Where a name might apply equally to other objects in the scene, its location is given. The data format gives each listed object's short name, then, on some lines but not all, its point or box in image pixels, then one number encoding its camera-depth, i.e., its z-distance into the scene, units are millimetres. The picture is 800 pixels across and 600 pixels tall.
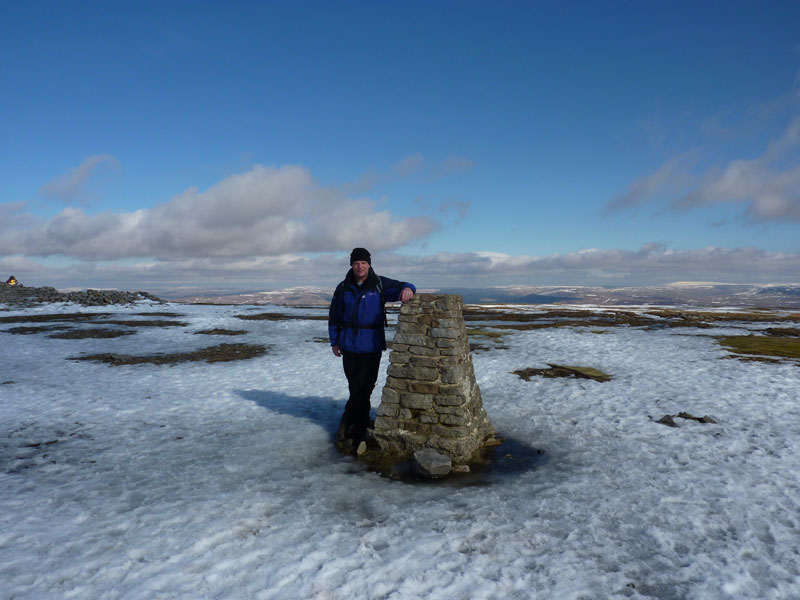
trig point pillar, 7895
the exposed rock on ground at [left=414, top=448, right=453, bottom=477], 7340
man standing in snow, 8031
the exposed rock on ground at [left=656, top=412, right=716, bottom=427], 9775
